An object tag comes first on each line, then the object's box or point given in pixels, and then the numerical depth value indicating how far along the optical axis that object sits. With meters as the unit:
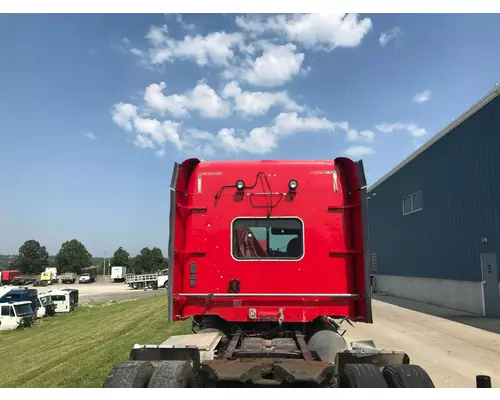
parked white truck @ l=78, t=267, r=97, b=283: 82.50
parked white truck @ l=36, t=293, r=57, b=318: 31.19
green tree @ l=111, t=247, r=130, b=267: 103.94
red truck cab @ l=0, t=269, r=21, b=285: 77.94
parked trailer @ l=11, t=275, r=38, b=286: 80.06
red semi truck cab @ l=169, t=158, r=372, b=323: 5.10
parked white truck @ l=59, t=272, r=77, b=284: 84.06
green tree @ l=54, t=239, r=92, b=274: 101.88
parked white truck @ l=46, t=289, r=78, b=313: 32.91
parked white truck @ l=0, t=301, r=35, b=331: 26.22
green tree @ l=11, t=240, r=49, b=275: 99.12
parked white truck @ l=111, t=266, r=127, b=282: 83.12
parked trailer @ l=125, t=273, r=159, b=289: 60.59
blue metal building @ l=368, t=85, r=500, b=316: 16.38
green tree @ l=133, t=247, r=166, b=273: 88.01
